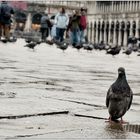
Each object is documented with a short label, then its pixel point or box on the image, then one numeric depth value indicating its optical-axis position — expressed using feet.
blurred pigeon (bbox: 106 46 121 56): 73.51
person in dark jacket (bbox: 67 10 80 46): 88.11
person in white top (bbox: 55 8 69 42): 85.15
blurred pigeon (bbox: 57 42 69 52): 71.85
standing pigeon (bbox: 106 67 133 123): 16.56
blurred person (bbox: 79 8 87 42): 90.99
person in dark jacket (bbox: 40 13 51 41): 119.29
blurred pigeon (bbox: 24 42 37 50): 71.60
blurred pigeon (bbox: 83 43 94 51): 84.46
